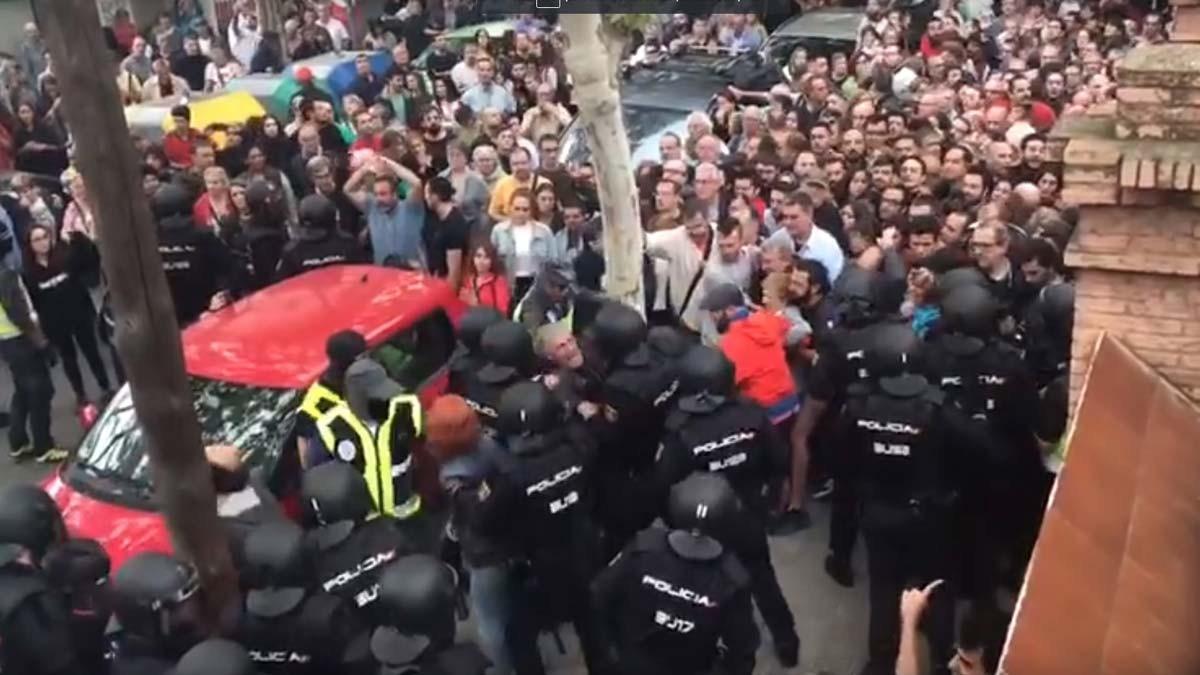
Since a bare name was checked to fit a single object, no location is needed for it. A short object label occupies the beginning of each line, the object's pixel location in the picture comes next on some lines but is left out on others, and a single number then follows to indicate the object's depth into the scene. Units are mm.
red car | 6719
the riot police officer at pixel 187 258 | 8828
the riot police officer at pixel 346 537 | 5113
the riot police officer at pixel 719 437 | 5848
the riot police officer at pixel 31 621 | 4789
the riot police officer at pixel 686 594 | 4910
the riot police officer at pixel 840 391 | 6629
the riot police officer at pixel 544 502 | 5711
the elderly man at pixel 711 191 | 9055
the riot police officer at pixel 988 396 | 5891
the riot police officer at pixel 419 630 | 4523
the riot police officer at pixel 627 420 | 6391
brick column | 4652
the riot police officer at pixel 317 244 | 8789
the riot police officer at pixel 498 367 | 6457
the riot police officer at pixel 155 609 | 4836
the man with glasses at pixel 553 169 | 9516
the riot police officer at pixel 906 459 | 5738
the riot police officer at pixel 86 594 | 4969
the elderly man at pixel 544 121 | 12304
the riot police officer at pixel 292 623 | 4730
